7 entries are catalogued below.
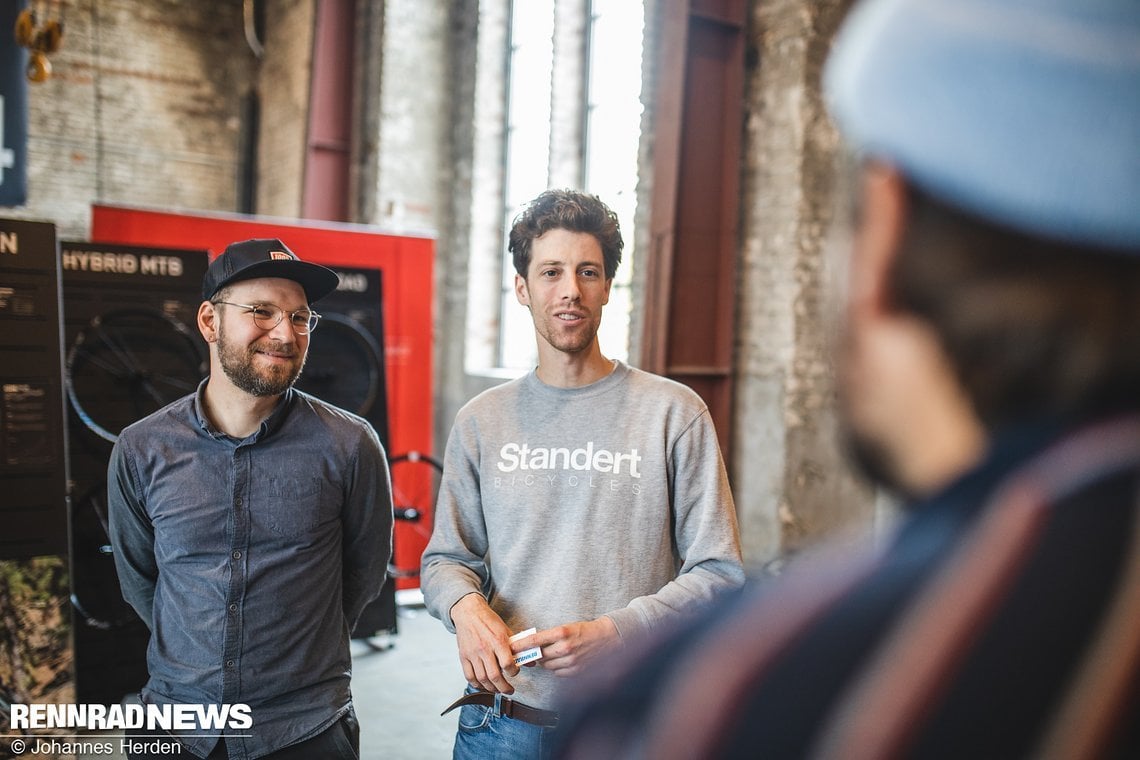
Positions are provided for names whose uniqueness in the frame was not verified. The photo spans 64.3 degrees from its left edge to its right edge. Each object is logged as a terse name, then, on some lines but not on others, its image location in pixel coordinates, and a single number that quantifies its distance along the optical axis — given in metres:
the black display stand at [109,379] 3.92
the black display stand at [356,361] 4.68
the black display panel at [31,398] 2.81
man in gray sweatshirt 1.69
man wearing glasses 1.92
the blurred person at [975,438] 0.41
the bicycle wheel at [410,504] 5.57
